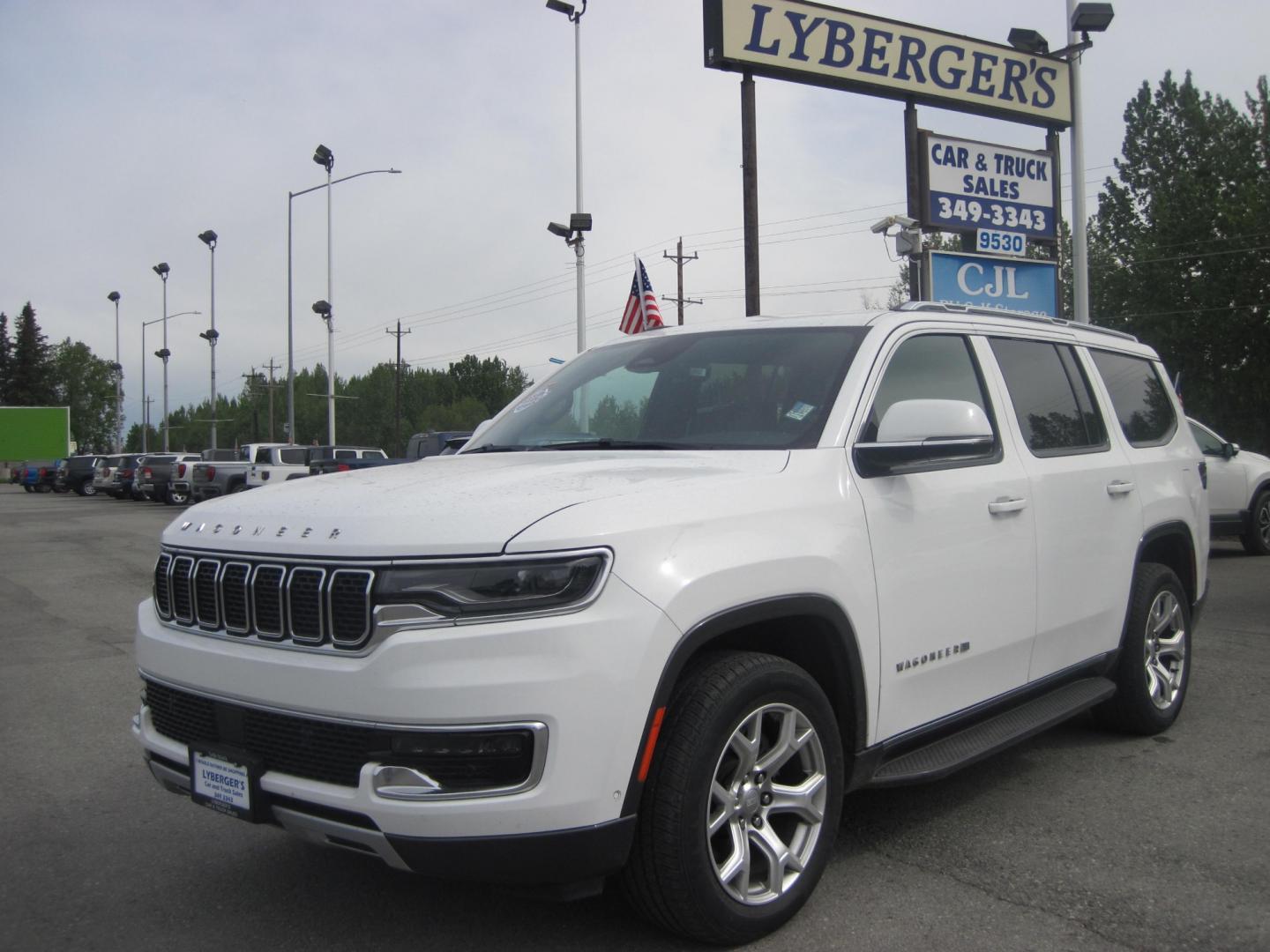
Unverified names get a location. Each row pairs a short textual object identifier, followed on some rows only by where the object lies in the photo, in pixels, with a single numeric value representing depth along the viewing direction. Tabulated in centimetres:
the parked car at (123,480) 3981
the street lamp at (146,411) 6985
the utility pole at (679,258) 5525
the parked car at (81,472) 4731
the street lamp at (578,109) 2398
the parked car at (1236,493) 1322
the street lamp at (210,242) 5829
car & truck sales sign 1675
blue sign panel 1634
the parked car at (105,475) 4047
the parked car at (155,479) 3612
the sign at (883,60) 1593
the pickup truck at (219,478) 2959
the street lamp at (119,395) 7762
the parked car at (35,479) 5347
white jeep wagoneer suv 271
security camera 1448
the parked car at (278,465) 2822
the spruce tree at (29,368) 11100
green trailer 7781
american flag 1365
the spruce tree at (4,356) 11088
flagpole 1381
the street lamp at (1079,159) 1559
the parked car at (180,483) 3206
